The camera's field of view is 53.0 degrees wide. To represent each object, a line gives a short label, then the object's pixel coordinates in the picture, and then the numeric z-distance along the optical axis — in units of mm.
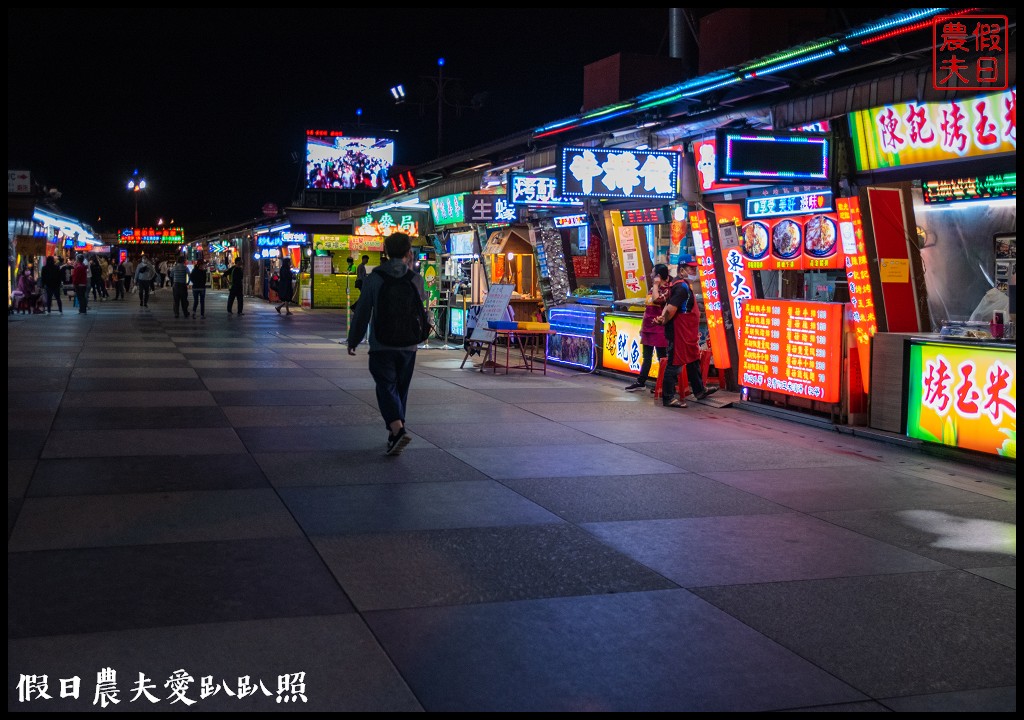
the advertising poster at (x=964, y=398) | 8742
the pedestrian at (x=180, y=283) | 30703
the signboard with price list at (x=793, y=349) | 11031
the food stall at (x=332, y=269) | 38344
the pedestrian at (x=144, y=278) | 37844
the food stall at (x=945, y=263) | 9016
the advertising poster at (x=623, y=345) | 15281
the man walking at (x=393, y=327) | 9180
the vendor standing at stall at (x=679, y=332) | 12727
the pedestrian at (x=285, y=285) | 33594
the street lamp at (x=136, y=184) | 79188
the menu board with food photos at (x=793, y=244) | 11281
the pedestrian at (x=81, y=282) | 31453
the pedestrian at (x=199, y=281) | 31141
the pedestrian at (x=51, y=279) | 31391
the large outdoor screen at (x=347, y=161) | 52344
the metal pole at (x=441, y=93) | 37719
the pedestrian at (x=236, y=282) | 32188
